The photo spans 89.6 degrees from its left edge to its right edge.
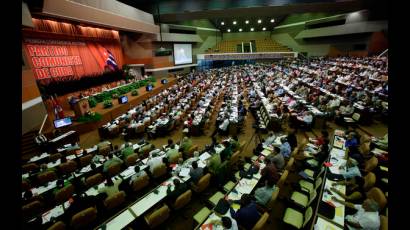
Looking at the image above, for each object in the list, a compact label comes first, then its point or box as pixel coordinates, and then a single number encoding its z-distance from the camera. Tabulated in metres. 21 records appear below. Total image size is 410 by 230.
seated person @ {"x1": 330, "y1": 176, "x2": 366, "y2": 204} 4.76
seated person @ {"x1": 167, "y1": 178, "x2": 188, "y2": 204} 5.18
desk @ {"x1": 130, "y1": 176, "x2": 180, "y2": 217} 4.69
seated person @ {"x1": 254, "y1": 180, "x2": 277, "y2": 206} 4.97
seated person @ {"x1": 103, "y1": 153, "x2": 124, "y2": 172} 6.72
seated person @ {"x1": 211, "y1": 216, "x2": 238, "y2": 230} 4.14
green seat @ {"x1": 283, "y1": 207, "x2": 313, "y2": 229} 4.23
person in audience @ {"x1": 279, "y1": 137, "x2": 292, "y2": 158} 6.91
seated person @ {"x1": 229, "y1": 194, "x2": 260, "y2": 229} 4.26
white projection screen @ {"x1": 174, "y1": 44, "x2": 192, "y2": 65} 31.94
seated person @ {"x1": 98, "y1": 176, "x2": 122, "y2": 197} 5.38
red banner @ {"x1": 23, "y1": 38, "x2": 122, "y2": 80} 14.59
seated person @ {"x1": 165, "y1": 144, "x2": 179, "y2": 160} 7.16
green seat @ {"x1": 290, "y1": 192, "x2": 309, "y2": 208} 5.08
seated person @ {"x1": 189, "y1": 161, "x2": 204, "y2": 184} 5.89
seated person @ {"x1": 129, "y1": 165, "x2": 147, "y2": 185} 5.93
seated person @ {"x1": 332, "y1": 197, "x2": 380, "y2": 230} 3.98
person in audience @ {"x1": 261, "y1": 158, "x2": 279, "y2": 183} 5.32
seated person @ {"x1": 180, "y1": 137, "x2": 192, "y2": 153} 7.86
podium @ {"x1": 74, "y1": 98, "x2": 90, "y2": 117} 12.40
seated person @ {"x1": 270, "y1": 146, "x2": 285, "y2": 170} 6.26
